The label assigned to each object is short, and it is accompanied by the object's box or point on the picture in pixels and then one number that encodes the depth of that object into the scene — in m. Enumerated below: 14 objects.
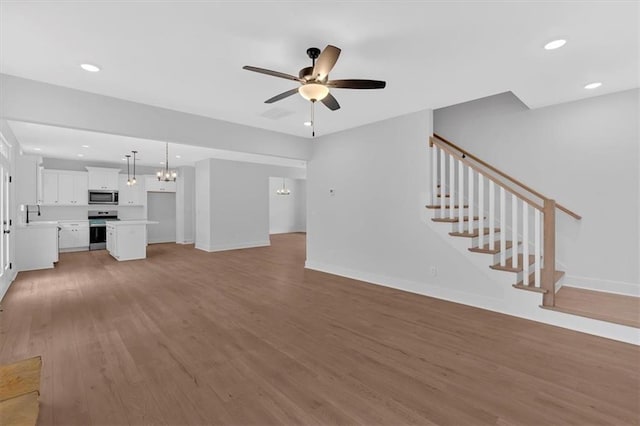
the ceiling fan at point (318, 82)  2.34
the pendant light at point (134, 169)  7.75
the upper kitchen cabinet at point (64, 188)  8.32
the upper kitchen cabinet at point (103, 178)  8.95
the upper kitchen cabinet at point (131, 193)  9.64
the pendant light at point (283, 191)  13.12
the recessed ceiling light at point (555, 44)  2.56
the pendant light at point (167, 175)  8.24
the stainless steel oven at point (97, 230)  8.98
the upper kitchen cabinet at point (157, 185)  10.08
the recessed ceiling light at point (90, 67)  3.00
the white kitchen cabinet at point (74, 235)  8.58
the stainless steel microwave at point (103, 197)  9.04
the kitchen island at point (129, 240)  7.25
